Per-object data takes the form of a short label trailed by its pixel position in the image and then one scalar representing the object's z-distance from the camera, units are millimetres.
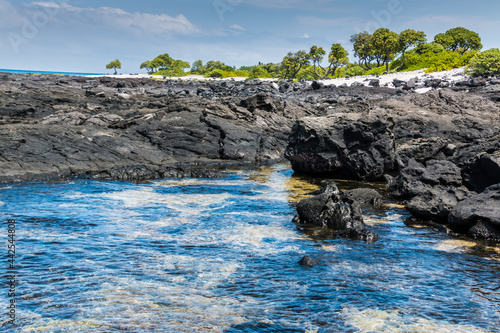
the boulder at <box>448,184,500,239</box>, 11852
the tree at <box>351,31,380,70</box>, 111950
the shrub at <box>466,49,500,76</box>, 58312
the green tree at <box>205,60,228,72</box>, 172875
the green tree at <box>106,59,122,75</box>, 181125
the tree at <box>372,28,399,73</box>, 90250
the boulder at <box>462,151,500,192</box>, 14828
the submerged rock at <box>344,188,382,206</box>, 16578
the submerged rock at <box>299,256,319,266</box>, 9781
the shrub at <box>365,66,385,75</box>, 90100
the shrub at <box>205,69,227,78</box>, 134700
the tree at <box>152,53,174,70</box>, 179875
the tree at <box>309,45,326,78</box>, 109181
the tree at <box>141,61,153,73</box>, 181875
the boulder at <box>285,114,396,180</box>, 21266
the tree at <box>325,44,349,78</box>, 106594
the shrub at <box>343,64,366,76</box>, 106700
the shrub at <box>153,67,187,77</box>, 154375
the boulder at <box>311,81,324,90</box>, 69250
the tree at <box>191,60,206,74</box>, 176475
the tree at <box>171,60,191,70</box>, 183125
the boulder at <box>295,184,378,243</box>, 12867
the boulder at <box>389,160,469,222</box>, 13992
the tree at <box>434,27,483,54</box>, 101562
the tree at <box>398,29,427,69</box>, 91438
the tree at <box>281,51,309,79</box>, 113812
